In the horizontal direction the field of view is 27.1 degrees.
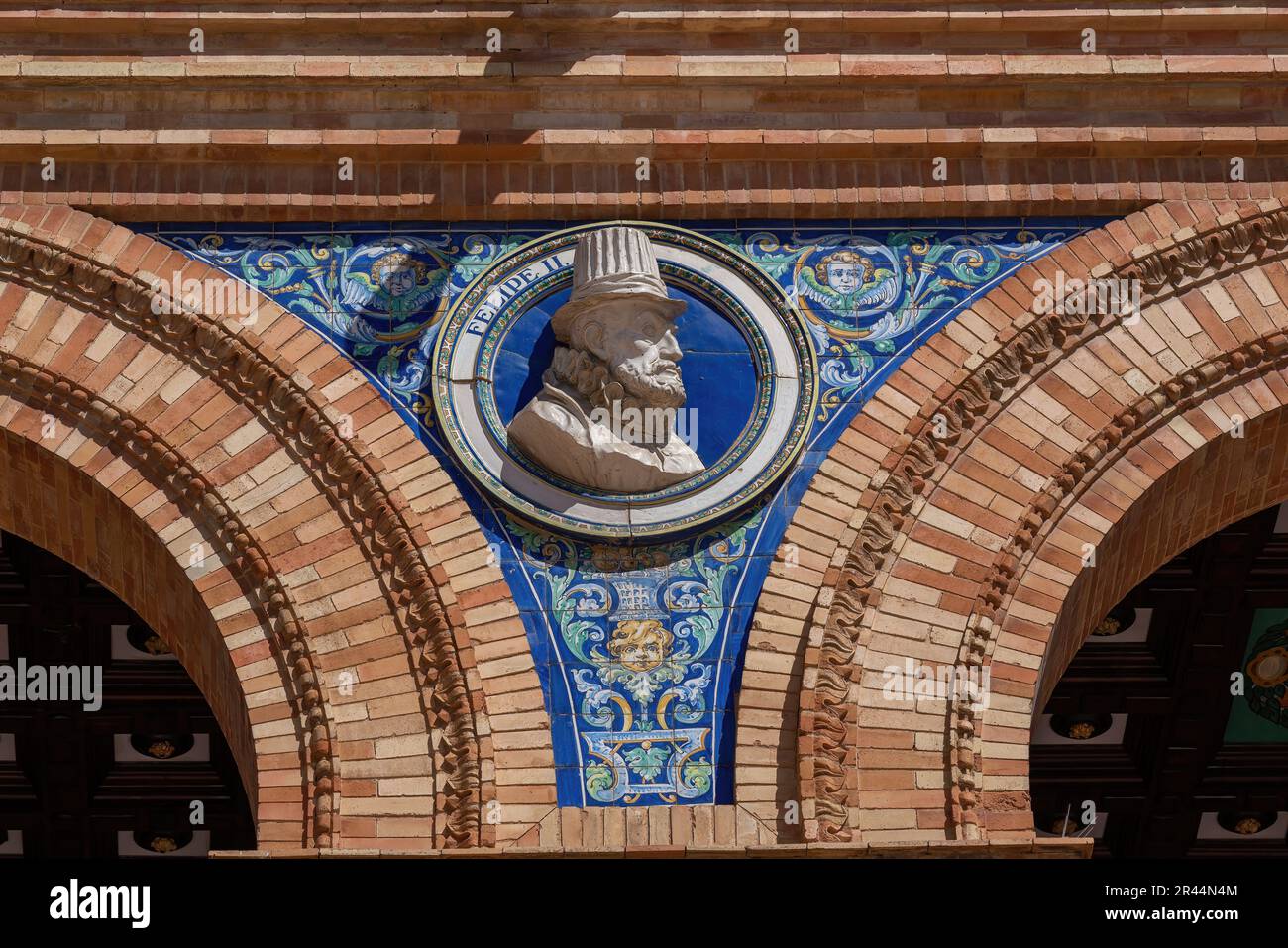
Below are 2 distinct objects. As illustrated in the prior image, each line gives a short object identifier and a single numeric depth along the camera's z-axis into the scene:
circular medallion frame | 10.12
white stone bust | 10.12
